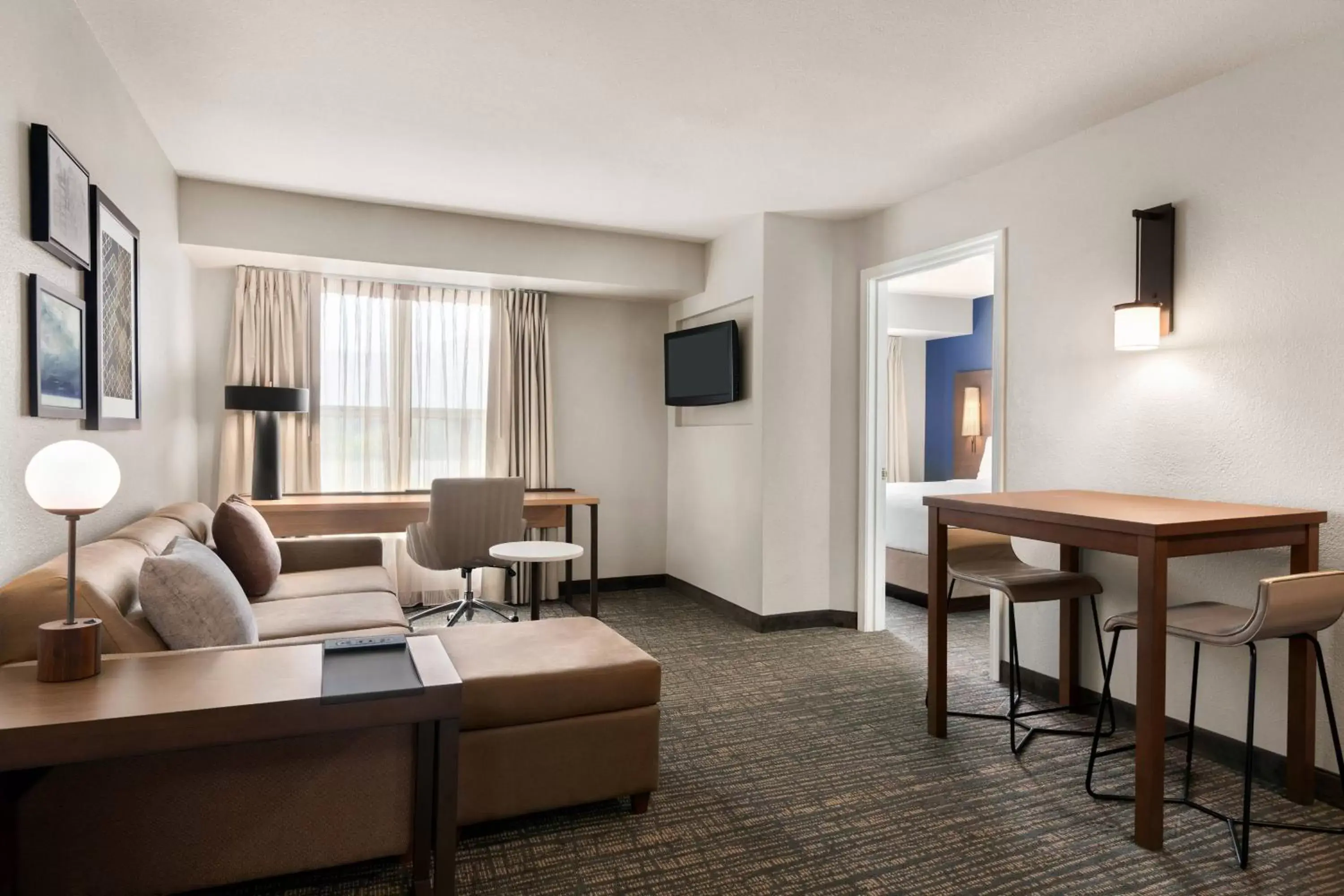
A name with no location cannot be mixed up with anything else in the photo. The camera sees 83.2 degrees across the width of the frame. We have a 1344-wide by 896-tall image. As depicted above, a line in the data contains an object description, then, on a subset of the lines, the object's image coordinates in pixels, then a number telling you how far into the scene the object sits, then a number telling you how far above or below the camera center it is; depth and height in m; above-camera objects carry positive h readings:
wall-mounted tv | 4.64 +0.48
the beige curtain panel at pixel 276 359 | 4.48 +0.47
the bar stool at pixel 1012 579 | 2.82 -0.53
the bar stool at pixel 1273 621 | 2.00 -0.50
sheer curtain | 4.80 +0.34
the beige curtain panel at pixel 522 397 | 5.16 +0.27
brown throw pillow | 2.99 -0.45
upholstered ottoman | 2.05 -0.81
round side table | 3.96 -0.62
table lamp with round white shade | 1.53 -0.13
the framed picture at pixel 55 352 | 1.98 +0.23
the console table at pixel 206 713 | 1.35 -0.52
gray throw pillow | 1.98 -0.46
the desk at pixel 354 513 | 4.02 -0.42
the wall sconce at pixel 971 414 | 7.27 +0.26
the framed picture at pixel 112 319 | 2.44 +0.41
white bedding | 5.03 -0.55
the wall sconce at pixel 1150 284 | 2.78 +0.59
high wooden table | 2.10 -0.30
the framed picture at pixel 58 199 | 1.99 +0.66
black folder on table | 1.53 -0.52
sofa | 1.63 -0.82
